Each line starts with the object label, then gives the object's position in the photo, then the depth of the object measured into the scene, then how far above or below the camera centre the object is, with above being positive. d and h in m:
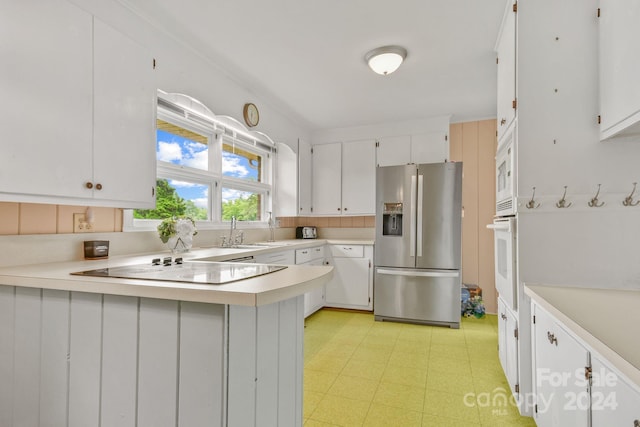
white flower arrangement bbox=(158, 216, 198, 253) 2.20 -0.12
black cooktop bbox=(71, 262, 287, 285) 1.16 -0.23
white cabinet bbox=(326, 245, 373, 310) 3.91 -0.77
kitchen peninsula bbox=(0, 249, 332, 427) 1.02 -0.49
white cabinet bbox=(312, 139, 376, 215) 4.28 +0.54
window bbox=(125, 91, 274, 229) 2.55 +0.45
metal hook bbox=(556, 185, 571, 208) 1.67 +0.09
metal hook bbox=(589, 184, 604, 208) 1.62 +0.08
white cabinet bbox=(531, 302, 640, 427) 0.80 -0.53
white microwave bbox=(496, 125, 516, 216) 1.83 +0.28
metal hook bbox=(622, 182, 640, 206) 1.56 +0.09
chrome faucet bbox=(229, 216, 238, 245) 3.07 -0.11
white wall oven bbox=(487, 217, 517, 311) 1.83 -0.27
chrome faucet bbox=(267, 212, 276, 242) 3.88 -0.16
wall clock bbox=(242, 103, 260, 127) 3.06 +1.02
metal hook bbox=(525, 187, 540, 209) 1.72 +0.08
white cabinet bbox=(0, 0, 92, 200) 1.28 +0.52
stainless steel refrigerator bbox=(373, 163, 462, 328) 3.45 -0.30
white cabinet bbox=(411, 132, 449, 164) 3.94 +0.89
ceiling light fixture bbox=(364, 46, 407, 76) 2.43 +1.25
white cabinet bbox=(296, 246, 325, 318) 3.46 -0.54
